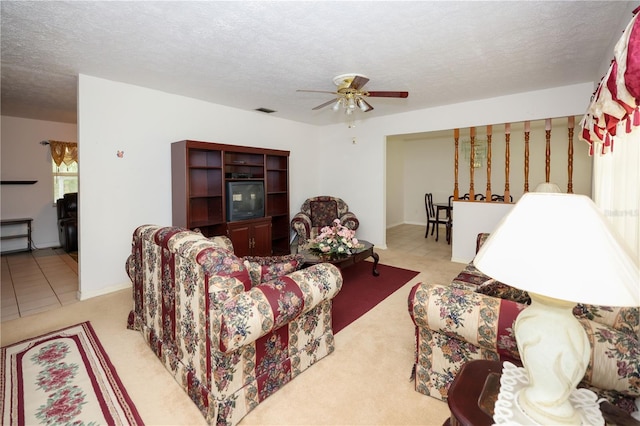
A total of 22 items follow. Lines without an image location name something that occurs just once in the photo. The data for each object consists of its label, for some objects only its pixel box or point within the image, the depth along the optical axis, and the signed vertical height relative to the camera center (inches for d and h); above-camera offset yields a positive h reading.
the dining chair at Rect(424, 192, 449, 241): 258.1 -9.6
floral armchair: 216.2 -7.7
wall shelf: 210.8 +17.2
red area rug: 116.8 -41.1
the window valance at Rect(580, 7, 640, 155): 48.8 +21.1
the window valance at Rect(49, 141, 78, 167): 227.3 +41.5
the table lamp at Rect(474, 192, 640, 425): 30.0 -7.9
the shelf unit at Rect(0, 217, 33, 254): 210.1 -18.0
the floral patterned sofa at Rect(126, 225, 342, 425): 61.1 -25.9
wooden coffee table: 132.7 -25.4
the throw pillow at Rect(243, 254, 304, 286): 73.2 -17.4
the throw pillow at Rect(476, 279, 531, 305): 65.9 -20.7
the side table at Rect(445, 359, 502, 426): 38.6 -27.5
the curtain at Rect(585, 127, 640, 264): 62.9 +3.5
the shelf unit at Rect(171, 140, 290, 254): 153.6 +13.9
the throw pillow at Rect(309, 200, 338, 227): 230.1 -6.8
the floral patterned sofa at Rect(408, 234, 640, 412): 47.0 -24.7
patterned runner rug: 66.9 -46.0
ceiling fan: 123.1 +48.4
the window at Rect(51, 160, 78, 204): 236.1 +21.5
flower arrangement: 140.0 -19.1
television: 169.3 +2.4
